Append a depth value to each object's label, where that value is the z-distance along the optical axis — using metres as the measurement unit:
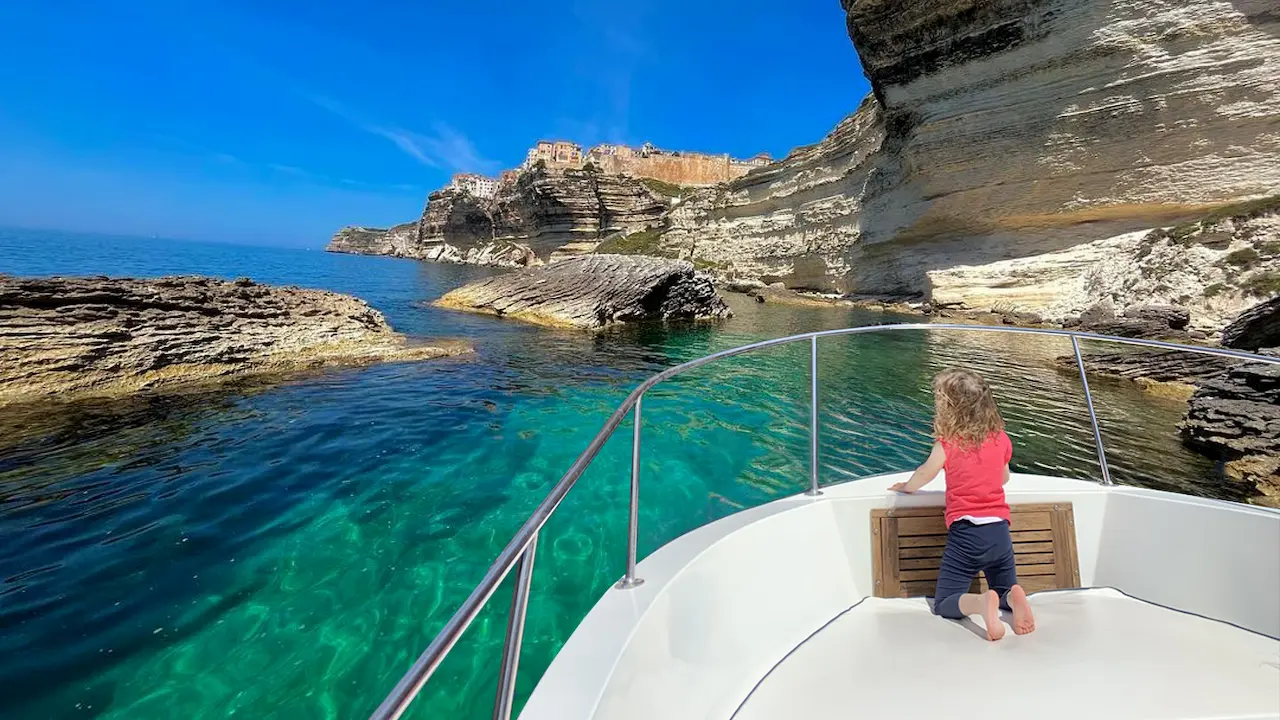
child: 2.44
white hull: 1.76
